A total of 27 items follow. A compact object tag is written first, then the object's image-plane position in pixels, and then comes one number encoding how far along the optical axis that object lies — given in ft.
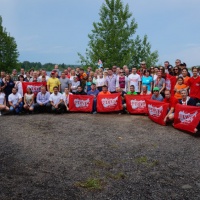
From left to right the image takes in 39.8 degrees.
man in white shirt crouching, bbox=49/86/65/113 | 44.57
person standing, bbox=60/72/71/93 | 46.93
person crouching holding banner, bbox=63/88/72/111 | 45.75
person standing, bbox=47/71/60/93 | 46.37
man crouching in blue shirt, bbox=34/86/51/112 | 45.09
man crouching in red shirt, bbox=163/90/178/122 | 36.40
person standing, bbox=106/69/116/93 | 46.68
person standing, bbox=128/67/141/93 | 45.29
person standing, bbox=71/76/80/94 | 47.09
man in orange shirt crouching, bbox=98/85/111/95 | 45.50
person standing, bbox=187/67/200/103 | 36.87
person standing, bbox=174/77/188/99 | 38.06
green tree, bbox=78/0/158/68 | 91.40
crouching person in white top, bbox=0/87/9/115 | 44.35
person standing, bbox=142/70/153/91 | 44.45
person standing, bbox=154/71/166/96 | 42.72
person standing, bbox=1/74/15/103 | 46.19
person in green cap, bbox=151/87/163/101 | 40.22
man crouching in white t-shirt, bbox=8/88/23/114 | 44.29
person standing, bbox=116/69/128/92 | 45.68
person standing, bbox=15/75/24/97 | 46.69
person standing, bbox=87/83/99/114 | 46.26
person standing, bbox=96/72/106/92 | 47.16
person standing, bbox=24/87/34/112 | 44.82
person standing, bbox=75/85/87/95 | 46.23
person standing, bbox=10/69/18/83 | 50.26
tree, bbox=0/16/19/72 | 114.83
